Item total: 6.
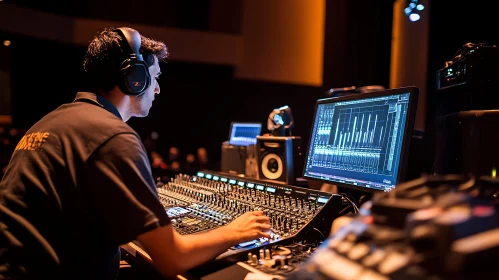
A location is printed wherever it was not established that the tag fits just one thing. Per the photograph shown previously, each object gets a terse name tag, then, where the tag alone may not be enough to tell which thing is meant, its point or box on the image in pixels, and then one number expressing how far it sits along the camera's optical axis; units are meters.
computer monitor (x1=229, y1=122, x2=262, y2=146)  2.57
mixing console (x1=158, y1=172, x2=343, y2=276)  1.15
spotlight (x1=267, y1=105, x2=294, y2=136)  2.19
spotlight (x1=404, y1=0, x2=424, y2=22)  3.27
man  0.97
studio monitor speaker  2.00
